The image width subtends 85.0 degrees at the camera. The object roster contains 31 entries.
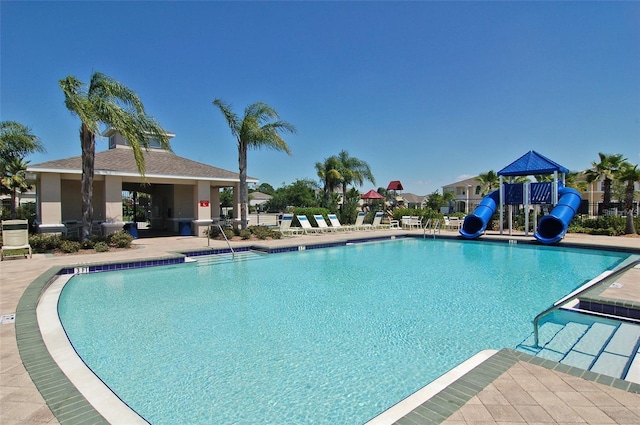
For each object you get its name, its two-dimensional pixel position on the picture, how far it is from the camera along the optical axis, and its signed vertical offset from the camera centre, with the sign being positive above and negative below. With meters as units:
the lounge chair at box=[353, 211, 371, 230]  21.12 -0.79
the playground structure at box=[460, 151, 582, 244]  14.86 +0.46
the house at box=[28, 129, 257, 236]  13.41 +1.16
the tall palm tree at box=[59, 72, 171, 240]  11.14 +3.27
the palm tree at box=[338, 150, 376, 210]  28.66 +3.30
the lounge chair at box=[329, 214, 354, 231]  20.22 -0.87
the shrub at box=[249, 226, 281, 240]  16.09 -1.00
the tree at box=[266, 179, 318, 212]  47.07 +1.99
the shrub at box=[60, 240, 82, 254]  11.41 -1.14
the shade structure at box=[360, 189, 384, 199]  31.02 +1.35
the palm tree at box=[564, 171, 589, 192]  23.61 +1.82
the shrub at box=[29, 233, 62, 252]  11.55 -1.03
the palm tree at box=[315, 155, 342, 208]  27.63 +2.86
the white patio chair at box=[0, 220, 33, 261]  10.44 -0.72
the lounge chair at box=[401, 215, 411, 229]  22.75 -0.80
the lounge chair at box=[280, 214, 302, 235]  17.82 -0.74
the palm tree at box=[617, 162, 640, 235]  17.55 +1.51
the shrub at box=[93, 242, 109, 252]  11.97 -1.22
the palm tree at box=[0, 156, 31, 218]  21.23 +2.10
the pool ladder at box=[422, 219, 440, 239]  18.48 -1.14
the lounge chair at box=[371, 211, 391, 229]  22.01 -0.70
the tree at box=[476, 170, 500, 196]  26.83 +2.27
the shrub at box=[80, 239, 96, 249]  11.99 -1.12
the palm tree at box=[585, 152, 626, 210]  20.25 +2.28
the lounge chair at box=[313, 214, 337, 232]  19.51 -0.84
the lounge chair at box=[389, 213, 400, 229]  22.92 -1.00
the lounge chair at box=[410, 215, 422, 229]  23.41 -0.86
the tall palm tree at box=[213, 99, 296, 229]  15.54 +3.65
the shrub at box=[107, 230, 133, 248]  12.84 -1.05
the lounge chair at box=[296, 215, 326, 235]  18.92 -0.91
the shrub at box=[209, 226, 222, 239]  16.17 -0.99
